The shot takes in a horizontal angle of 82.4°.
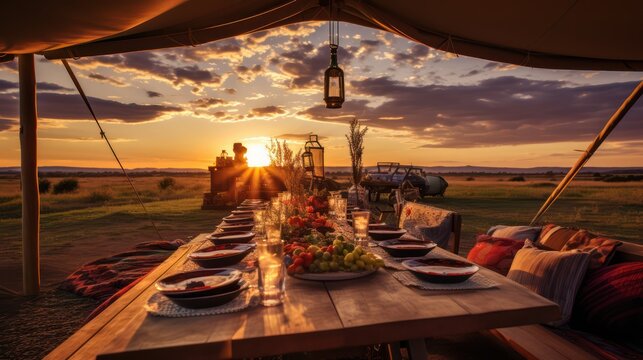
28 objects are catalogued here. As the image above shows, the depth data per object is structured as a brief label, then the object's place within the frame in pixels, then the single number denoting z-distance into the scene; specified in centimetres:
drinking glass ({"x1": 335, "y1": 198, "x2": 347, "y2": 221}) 318
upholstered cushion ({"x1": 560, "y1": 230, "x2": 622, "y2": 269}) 204
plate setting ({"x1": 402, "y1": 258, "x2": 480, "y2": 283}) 140
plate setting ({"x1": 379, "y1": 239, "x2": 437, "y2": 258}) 189
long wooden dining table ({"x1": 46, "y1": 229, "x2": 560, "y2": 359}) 98
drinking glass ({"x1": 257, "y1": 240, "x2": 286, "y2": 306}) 124
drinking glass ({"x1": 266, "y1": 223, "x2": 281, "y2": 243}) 205
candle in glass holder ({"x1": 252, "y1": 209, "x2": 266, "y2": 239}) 249
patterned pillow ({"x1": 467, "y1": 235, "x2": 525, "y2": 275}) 267
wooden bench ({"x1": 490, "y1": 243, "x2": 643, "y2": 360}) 162
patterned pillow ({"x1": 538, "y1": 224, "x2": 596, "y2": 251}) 251
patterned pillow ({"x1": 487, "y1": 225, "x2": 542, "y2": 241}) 295
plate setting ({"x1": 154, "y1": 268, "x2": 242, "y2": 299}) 121
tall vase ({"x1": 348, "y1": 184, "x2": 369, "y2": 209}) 360
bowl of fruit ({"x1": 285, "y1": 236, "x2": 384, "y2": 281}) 149
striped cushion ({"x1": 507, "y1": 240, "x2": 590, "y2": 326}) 193
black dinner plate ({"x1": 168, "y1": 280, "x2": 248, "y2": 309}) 119
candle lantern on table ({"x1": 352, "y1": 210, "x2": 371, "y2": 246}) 209
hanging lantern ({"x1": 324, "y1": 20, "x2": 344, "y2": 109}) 348
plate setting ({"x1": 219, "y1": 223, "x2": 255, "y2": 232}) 277
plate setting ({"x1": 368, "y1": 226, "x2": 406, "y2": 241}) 237
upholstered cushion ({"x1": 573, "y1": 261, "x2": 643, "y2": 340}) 170
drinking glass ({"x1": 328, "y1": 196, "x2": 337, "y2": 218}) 338
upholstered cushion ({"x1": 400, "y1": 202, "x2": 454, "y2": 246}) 284
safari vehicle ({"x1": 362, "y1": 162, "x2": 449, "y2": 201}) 1542
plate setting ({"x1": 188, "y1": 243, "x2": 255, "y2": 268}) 177
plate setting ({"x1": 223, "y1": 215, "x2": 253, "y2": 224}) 328
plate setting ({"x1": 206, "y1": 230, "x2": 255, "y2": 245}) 230
